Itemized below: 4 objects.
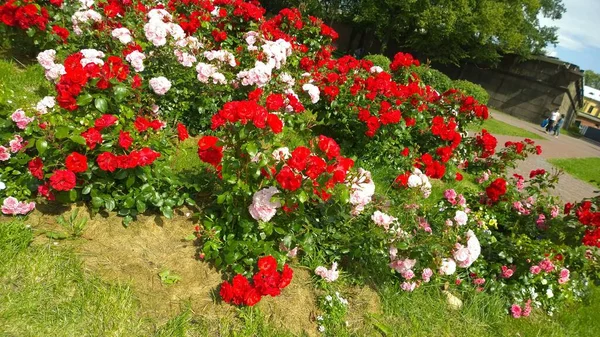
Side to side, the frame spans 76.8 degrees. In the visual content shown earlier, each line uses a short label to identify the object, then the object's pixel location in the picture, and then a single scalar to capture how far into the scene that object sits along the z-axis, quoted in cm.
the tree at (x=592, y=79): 10856
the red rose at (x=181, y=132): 303
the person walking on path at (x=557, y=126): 2122
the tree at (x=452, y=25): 2314
